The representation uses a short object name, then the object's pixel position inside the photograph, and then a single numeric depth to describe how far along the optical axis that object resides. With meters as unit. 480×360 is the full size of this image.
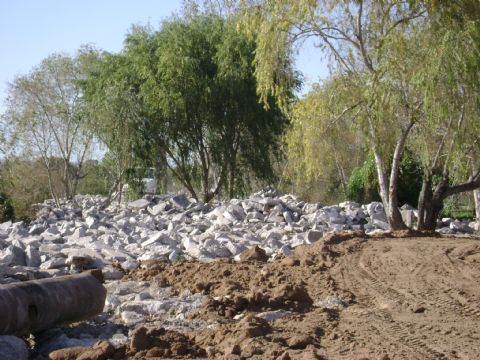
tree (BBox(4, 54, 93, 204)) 37.28
